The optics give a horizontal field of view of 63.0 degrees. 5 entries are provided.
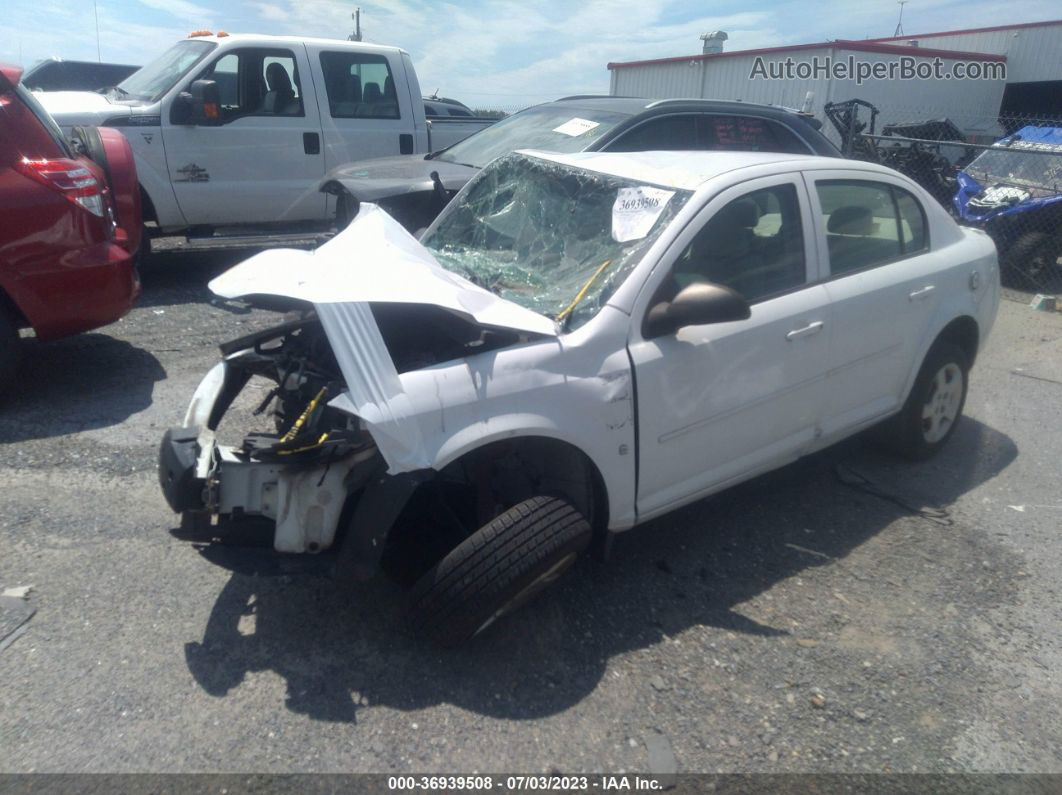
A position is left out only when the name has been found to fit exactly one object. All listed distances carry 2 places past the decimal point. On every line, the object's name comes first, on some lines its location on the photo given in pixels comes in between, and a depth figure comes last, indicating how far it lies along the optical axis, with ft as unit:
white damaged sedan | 9.70
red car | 15.78
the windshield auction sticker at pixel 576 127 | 21.49
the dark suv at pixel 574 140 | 21.36
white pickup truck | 26.04
